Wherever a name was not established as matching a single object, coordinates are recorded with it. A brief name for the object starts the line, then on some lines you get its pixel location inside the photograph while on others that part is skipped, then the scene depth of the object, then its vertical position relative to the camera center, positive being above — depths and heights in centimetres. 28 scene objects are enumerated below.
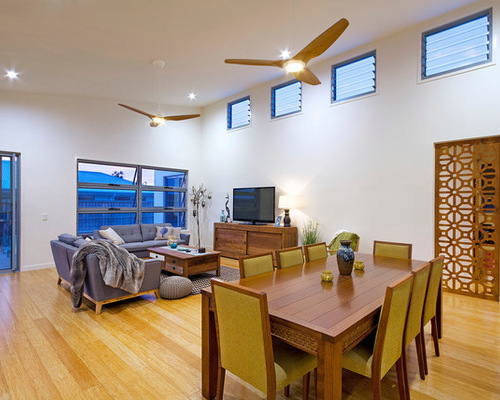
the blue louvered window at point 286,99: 637 +221
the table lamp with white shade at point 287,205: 612 -12
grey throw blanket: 347 -83
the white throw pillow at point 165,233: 695 -80
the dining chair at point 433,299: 232 -80
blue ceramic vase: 243 -49
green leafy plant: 584 -66
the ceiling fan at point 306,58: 250 +137
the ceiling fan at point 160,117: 500 +141
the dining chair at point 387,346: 161 -85
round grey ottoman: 407 -123
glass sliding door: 563 -28
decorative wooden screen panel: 406 -18
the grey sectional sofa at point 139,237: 622 -88
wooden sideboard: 601 -85
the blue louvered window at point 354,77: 527 +224
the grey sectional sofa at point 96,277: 350 -103
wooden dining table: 139 -62
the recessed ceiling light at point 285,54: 502 +247
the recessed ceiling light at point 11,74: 483 +201
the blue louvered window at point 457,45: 412 +226
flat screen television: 664 -12
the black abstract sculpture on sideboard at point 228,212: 759 -35
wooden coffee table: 475 -103
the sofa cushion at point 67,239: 414 -58
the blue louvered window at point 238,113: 748 +220
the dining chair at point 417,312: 194 -77
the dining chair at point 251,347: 150 -80
